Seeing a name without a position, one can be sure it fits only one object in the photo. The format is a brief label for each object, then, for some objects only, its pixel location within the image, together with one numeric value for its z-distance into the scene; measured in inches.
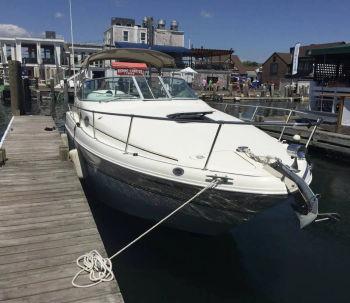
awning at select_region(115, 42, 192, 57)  1801.1
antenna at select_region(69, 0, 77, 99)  522.8
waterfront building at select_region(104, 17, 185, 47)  1989.4
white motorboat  200.2
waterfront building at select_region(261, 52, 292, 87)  2346.2
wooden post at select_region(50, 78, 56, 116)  1019.9
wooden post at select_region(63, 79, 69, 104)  530.8
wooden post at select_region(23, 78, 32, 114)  1073.7
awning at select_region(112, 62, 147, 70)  536.7
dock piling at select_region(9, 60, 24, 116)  652.7
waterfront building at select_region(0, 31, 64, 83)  2020.2
